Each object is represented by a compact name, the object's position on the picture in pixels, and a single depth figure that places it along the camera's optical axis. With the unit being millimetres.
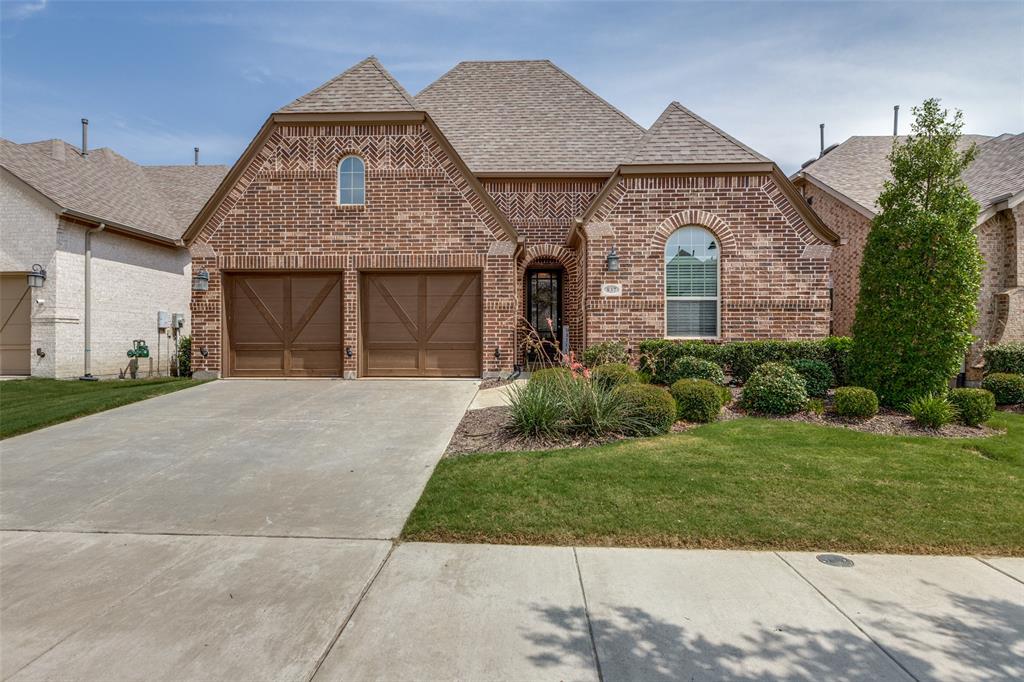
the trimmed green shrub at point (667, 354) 10406
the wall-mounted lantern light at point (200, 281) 11859
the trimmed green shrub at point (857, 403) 7773
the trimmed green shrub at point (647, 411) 7041
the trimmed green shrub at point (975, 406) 7566
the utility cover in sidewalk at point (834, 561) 3834
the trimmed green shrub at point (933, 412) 7348
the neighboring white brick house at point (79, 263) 13055
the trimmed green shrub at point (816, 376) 9125
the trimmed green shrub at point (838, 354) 9875
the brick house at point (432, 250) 11516
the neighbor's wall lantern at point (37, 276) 12766
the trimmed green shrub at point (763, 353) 9906
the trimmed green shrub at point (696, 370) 9289
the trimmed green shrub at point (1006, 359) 10945
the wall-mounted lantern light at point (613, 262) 11484
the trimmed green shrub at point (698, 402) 7754
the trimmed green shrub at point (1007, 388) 9367
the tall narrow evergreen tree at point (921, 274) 8141
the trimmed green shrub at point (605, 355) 11000
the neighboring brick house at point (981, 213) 12398
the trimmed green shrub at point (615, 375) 8491
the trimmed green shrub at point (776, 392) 8055
